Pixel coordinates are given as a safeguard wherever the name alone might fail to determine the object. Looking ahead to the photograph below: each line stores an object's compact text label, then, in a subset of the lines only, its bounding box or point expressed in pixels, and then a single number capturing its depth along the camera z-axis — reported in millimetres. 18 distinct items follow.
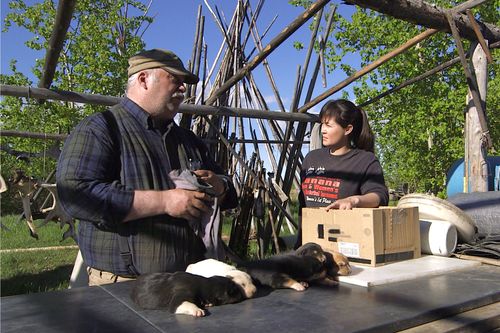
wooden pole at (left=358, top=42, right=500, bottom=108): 4785
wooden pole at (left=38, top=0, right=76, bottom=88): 2430
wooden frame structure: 3264
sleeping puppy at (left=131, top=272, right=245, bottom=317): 1402
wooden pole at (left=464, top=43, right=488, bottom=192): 4484
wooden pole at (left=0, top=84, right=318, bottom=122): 3119
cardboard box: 2088
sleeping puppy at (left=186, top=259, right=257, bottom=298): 1584
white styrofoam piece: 1842
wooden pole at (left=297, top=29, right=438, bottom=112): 4160
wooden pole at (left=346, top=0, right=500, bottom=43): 3261
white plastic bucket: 2449
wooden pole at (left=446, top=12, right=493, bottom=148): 4168
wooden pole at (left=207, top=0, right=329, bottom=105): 3105
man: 1736
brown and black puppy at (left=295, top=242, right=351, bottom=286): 1833
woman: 2574
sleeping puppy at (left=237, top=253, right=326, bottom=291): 1708
